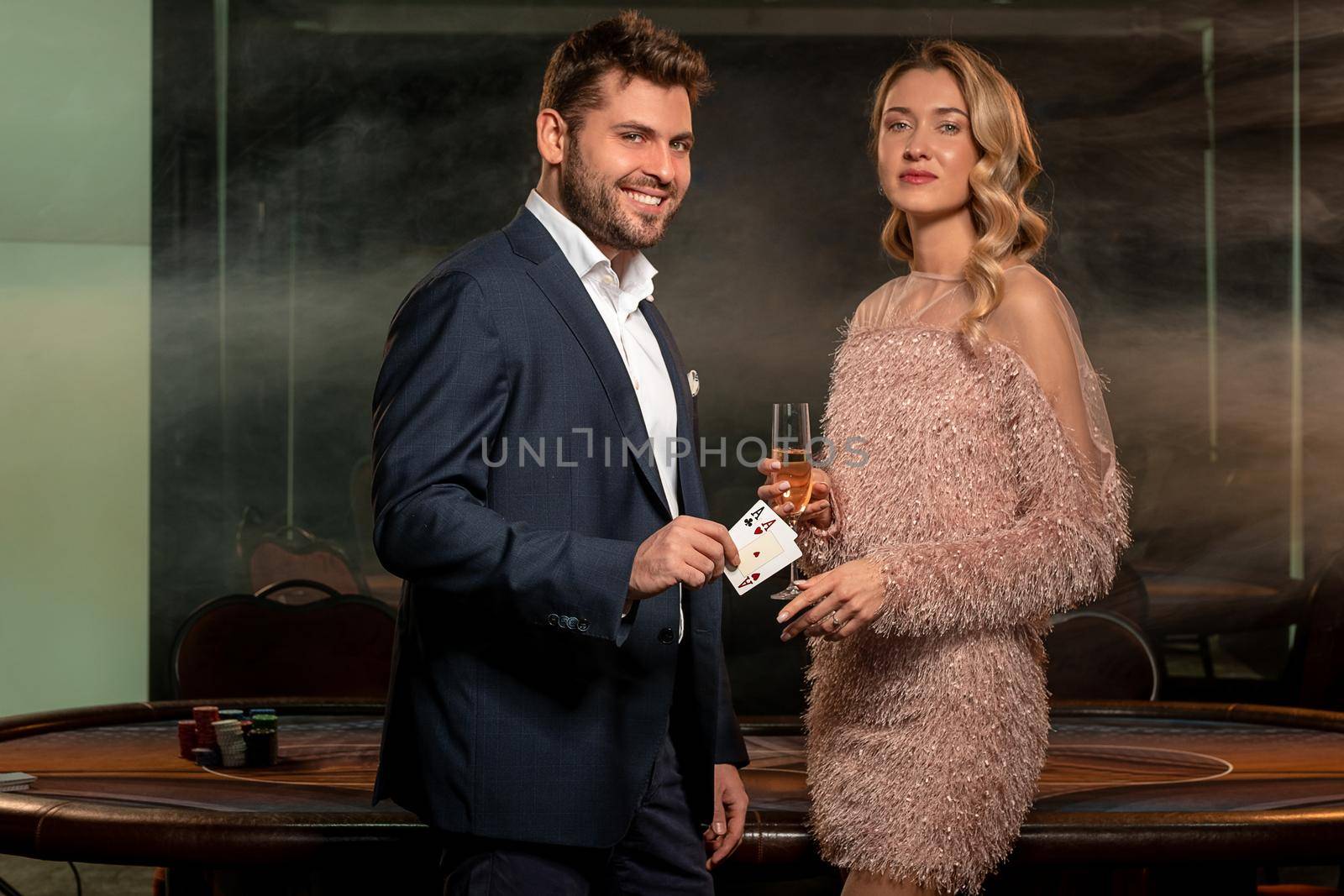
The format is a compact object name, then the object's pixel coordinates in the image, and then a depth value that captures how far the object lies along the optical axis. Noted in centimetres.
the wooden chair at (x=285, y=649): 347
